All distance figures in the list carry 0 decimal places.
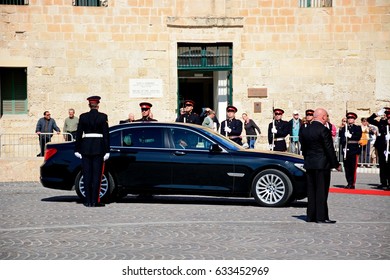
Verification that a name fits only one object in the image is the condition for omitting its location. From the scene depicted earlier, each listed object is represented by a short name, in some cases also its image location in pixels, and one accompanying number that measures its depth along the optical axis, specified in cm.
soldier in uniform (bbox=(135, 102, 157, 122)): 1968
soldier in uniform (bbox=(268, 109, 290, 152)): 2567
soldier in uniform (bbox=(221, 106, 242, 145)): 2386
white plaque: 3022
